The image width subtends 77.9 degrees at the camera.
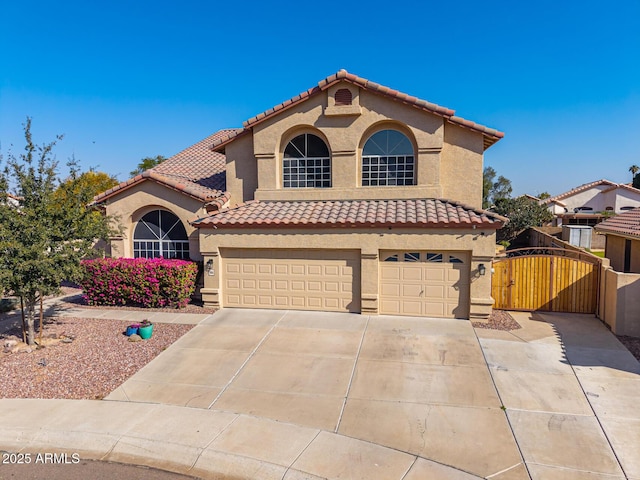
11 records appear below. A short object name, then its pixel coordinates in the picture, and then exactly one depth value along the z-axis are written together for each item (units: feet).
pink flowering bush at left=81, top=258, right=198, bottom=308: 44.50
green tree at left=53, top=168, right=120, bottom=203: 33.51
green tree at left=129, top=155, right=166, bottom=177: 174.09
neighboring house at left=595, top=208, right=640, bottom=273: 48.21
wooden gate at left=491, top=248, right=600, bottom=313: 41.57
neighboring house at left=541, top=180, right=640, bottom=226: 172.86
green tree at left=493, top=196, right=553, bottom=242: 109.19
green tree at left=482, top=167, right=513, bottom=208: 226.73
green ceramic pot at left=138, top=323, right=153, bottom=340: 35.81
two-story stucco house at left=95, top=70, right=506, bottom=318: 41.06
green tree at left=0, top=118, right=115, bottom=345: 30.45
